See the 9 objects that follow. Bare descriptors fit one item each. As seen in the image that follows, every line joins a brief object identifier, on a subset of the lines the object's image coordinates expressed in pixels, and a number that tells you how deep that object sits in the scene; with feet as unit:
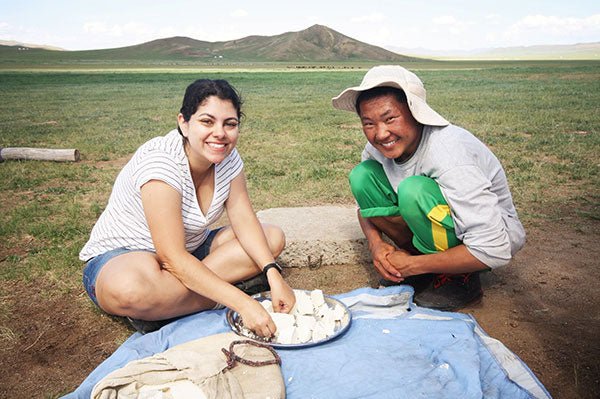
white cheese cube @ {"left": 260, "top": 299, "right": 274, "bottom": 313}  9.52
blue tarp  7.30
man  8.58
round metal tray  8.21
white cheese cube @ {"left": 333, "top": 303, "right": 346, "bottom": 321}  9.10
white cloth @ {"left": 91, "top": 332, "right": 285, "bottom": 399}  6.62
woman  8.36
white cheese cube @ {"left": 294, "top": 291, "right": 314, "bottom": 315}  9.14
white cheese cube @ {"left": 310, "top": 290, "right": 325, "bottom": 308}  9.37
